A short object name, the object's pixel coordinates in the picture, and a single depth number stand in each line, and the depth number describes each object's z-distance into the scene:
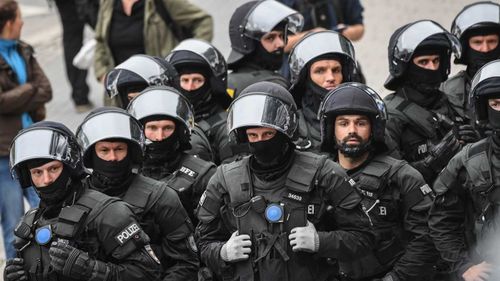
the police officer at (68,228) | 12.20
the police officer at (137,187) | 13.17
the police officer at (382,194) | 13.98
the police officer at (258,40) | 18.52
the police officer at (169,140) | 14.74
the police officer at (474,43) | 17.31
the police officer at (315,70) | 16.02
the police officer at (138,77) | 17.03
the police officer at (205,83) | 17.09
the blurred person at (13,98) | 19.11
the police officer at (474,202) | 13.18
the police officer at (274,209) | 12.37
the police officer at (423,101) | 15.42
